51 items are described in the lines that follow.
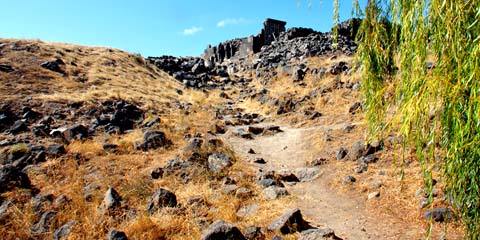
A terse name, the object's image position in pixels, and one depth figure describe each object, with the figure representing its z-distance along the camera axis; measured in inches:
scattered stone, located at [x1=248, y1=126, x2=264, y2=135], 506.7
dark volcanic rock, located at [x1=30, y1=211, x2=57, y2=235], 227.5
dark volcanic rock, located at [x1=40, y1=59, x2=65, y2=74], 673.6
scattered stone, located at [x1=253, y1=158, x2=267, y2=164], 375.3
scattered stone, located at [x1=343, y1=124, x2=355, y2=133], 422.2
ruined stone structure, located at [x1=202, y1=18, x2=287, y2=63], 1375.5
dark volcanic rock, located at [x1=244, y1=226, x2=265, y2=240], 206.1
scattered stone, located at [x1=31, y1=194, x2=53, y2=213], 254.0
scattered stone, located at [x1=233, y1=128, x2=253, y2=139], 484.4
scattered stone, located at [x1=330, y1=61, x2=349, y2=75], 735.7
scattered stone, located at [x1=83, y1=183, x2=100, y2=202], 271.0
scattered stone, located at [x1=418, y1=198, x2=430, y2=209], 222.1
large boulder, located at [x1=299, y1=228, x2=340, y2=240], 189.6
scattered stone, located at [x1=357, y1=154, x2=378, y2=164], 319.9
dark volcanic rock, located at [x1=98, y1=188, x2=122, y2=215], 243.8
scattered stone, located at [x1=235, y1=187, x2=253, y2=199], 271.6
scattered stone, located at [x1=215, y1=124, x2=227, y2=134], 506.0
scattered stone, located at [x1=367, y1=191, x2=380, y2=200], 256.2
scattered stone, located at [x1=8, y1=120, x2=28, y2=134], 418.1
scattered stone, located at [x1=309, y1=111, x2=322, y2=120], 531.8
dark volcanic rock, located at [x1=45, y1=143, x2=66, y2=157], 356.5
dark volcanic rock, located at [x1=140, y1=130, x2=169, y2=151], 401.1
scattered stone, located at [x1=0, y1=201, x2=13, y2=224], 236.2
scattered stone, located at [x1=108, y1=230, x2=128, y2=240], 200.5
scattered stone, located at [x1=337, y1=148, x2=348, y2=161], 350.3
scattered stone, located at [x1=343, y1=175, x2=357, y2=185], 290.2
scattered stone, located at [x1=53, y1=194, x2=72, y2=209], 254.4
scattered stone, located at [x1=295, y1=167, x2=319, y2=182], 321.8
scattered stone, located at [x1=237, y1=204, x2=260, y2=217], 246.8
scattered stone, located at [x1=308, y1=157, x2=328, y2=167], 352.0
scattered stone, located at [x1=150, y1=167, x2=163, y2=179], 324.8
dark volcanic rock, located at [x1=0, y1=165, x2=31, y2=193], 279.0
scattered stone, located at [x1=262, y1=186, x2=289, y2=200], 272.6
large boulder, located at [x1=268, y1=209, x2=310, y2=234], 208.8
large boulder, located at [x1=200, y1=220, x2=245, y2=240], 191.6
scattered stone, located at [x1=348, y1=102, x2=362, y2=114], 494.9
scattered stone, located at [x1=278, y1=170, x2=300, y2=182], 317.7
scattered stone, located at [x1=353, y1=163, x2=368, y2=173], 308.3
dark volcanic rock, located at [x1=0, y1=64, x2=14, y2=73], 590.0
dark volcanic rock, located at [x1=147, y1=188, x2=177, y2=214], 250.1
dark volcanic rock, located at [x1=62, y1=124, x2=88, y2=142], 413.3
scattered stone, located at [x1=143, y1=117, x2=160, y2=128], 496.4
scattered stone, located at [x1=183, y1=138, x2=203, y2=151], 376.5
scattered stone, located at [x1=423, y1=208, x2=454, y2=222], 202.4
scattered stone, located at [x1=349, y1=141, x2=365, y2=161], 336.4
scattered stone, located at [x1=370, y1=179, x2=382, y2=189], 270.5
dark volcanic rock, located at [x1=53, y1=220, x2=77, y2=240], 216.3
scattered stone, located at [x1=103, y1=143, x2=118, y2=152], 384.9
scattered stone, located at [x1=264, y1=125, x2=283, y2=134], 507.7
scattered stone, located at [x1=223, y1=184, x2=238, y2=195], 277.1
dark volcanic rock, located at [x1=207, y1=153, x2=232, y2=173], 329.8
